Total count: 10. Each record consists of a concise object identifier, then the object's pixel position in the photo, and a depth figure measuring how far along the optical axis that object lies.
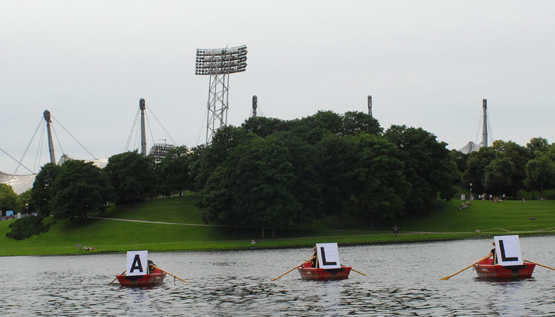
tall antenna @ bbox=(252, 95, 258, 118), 196.62
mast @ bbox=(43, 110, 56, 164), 169.74
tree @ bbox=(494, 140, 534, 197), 165.62
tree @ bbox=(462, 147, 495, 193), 171.88
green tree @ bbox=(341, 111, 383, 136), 156.00
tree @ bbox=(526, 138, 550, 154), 183.38
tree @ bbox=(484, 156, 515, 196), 161.75
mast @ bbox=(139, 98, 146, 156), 170.75
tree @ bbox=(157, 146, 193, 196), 168.00
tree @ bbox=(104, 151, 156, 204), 158.12
